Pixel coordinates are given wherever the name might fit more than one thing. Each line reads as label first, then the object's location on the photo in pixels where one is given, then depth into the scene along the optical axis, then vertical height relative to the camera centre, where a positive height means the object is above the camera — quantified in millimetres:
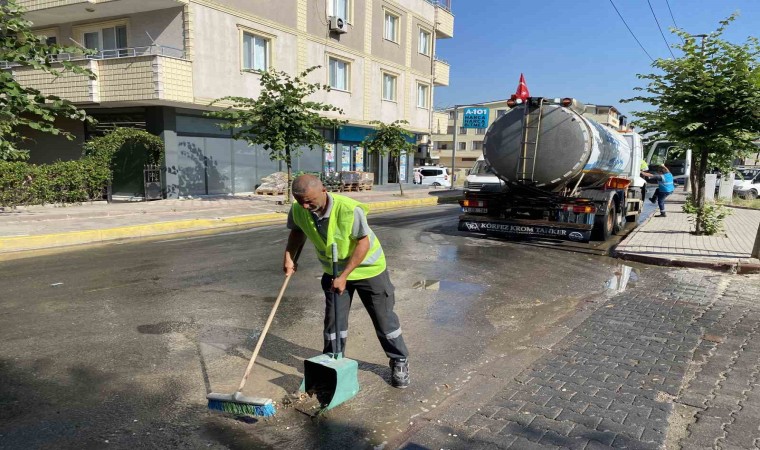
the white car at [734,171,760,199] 25984 -1015
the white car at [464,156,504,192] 17500 -526
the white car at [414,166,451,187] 33656 -972
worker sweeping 3543 -704
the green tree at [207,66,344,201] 16328 +1271
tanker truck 9883 -241
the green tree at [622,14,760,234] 9617 +1286
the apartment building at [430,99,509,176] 67750 +2382
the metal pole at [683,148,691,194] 30250 -1096
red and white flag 10086 +1321
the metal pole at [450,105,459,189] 30969 +2089
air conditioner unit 23359 +5946
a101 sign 30391 +2534
